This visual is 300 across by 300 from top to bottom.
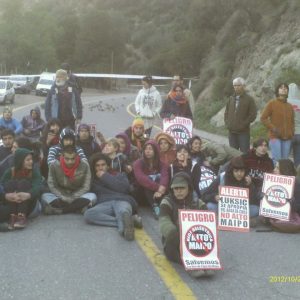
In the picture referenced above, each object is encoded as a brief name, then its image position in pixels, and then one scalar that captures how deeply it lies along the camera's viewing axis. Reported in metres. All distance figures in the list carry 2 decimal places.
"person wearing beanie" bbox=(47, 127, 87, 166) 6.18
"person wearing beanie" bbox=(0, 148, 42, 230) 5.40
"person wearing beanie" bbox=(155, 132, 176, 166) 6.70
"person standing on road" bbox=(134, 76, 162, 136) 8.74
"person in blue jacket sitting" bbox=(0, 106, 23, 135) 8.78
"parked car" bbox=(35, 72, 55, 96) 35.67
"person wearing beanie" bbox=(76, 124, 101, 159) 6.79
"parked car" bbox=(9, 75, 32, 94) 38.96
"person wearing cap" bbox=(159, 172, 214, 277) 4.41
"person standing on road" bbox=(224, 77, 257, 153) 7.66
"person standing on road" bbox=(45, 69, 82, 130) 8.10
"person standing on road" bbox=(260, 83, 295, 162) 7.20
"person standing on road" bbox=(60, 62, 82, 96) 8.24
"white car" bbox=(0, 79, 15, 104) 26.52
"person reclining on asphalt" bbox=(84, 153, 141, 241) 5.28
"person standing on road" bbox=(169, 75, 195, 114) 8.32
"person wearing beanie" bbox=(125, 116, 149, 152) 7.43
